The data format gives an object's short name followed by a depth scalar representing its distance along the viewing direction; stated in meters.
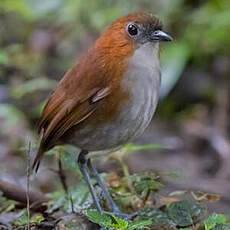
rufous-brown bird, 6.16
